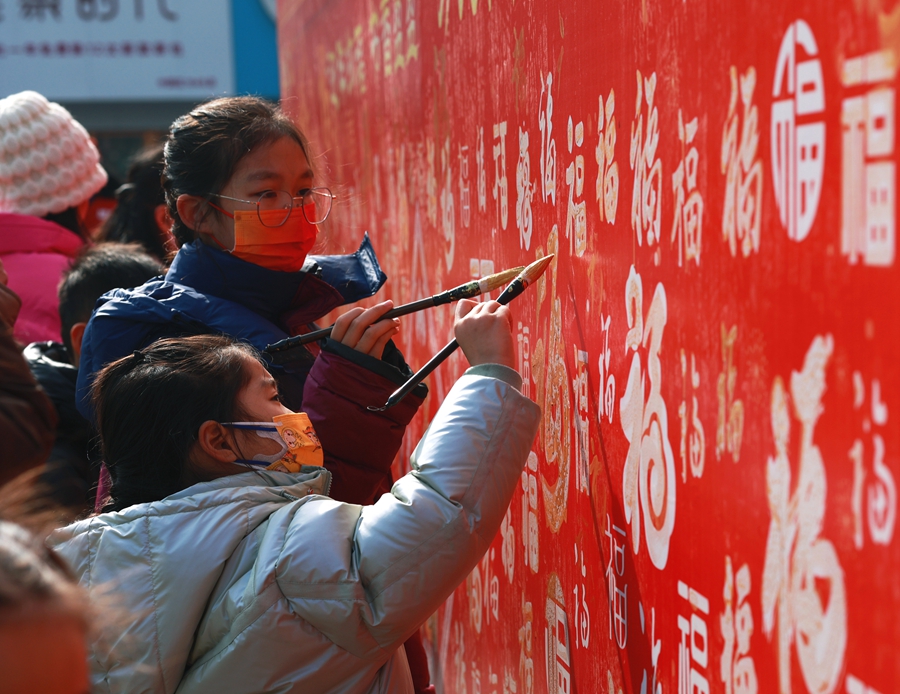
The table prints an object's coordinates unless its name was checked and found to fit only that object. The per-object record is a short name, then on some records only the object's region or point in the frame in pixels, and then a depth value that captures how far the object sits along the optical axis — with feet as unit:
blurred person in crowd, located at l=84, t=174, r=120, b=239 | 24.70
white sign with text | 36.40
